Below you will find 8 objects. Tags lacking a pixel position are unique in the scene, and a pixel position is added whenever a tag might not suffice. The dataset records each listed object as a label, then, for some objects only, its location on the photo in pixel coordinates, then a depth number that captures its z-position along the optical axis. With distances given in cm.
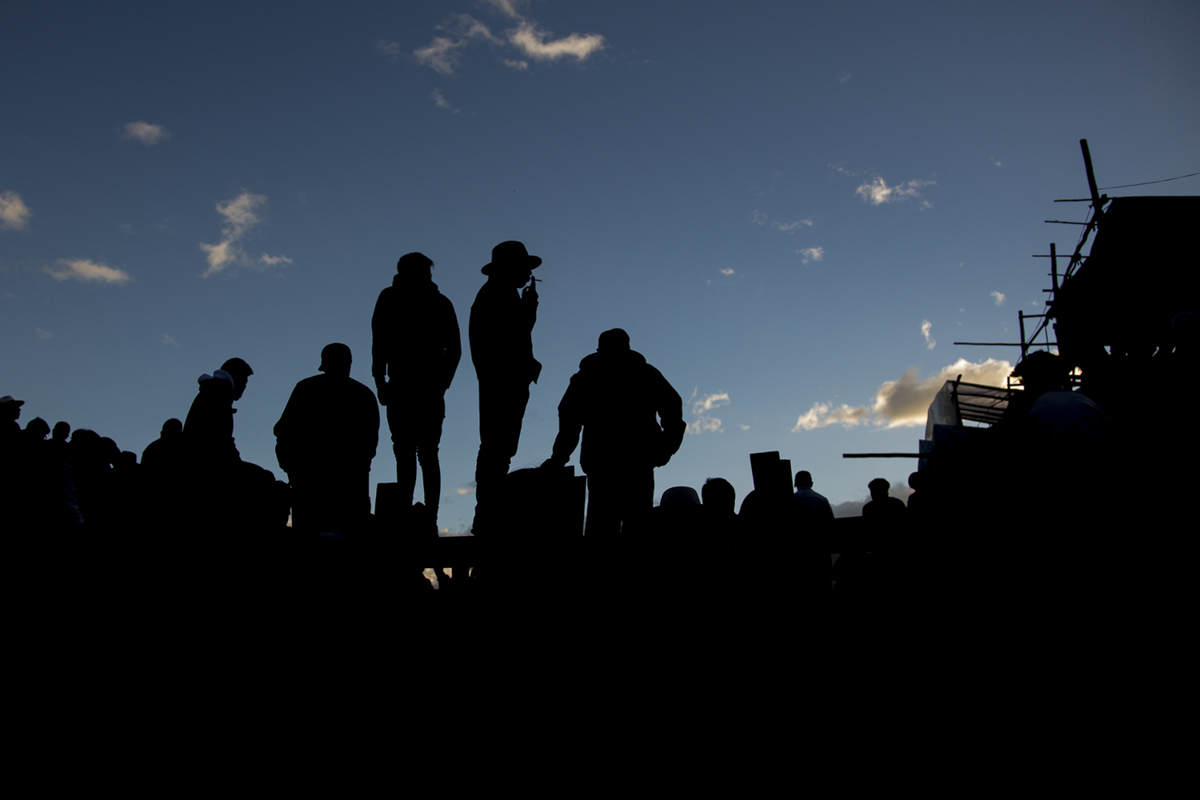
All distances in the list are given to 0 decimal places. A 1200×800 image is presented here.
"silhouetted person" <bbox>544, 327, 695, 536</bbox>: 414
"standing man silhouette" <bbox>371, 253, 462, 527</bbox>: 451
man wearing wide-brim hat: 449
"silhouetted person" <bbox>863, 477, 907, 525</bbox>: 412
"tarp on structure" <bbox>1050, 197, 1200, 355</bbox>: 1989
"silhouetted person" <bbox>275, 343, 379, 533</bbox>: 403
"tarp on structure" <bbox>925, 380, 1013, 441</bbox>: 2214
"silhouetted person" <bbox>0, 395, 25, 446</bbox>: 511
